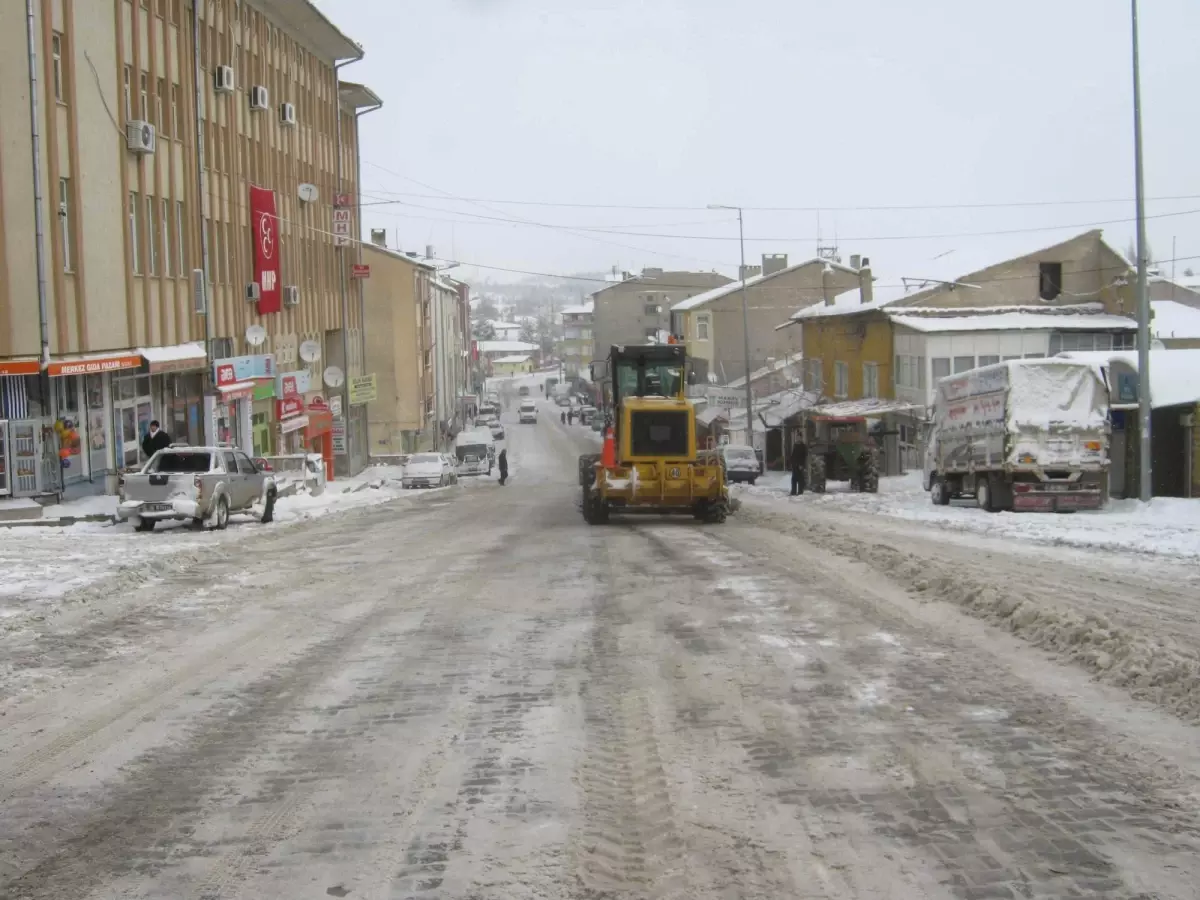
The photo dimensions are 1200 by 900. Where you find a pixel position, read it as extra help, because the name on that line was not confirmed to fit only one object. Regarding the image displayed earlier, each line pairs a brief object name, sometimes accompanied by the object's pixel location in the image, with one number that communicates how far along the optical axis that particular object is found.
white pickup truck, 24.06
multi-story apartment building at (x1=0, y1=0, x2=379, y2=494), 28.06
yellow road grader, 26.09
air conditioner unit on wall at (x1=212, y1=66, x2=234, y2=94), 41.03
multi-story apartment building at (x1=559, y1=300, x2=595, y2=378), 181.62
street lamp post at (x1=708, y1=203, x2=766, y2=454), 57.31
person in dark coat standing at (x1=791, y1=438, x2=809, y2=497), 40.59
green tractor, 41.25
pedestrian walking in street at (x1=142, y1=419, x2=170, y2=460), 28.12
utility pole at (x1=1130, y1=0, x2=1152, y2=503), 26.94
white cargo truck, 28.31
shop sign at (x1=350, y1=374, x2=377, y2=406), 58.31
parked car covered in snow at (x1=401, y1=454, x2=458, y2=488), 51.38
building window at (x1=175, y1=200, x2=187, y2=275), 37.62
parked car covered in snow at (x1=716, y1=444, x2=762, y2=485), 51.00
